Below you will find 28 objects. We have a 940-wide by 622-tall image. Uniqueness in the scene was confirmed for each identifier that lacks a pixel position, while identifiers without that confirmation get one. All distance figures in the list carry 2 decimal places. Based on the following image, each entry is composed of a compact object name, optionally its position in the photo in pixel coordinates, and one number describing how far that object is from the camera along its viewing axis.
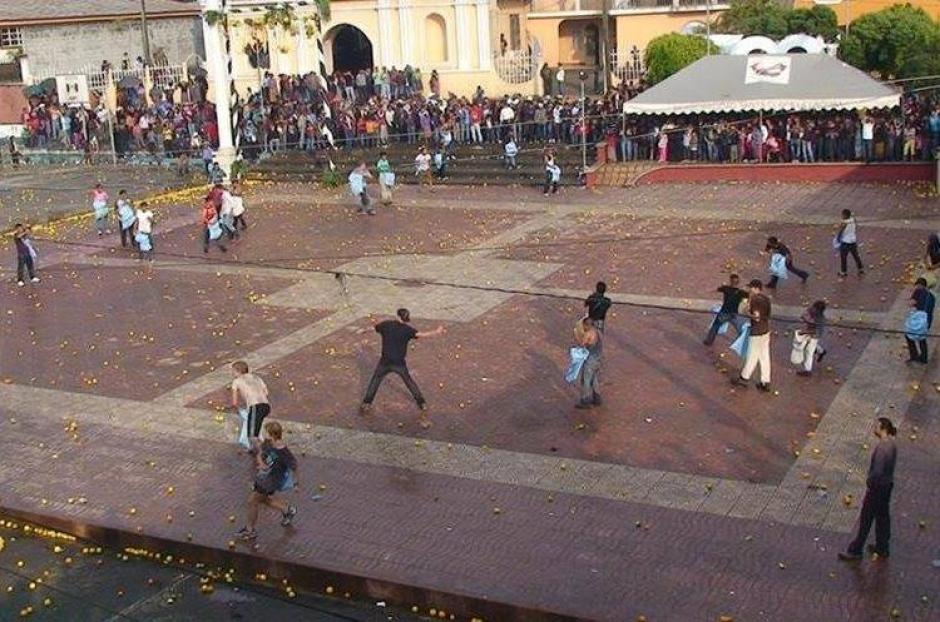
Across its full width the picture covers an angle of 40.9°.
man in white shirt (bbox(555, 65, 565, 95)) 40.94
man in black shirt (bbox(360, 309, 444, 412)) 15.02
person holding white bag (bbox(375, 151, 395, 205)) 29.45
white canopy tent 30.52
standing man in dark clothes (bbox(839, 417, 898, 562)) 10.80
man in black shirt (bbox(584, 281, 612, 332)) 15.91
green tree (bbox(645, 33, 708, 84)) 36.31
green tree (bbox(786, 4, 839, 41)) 39.88
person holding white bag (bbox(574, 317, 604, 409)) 14.89
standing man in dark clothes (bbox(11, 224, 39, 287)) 23.08
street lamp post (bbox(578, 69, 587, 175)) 32.09
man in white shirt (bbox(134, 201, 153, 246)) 24.72
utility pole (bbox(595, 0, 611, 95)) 37.75
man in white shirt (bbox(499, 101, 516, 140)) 35.31
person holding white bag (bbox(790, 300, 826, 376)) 15.84
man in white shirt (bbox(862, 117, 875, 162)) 29.95
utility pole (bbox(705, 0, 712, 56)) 36.59
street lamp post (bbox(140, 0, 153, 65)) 46.00
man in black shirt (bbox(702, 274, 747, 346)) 16.92
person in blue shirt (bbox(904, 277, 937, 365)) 15.84
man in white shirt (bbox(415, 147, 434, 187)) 32.47
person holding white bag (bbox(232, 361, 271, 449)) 13.91
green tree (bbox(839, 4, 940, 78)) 35.94
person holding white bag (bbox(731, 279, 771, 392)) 15.25
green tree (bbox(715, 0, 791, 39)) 40.09
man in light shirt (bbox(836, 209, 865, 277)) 20.25
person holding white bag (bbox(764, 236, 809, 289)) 19.23
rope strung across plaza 19.84
